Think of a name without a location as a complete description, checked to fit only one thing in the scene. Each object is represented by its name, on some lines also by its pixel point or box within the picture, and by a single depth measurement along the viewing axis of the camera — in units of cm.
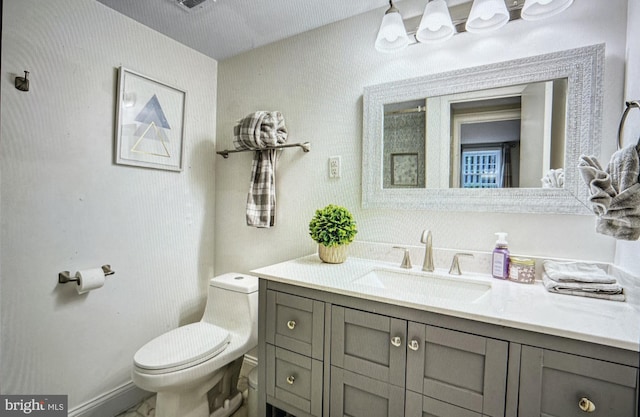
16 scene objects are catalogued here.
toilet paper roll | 139
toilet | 126
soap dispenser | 118
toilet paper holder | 138
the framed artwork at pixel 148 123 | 160
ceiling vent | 152
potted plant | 143
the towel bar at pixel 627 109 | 86
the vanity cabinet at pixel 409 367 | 83
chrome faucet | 130
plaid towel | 178
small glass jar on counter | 113
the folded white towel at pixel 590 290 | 96
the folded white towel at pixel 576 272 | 98
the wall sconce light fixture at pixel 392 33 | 135
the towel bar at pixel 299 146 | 174
